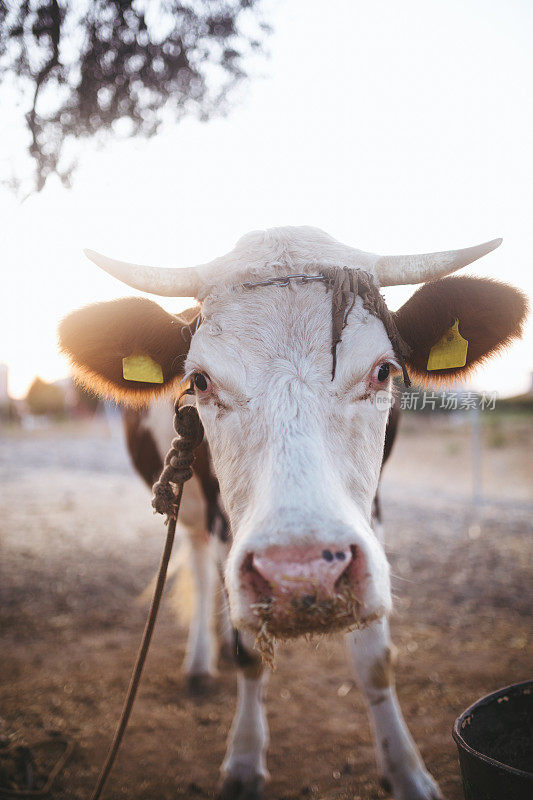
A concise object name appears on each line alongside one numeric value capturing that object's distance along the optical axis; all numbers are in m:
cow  0.75
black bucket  0.82
